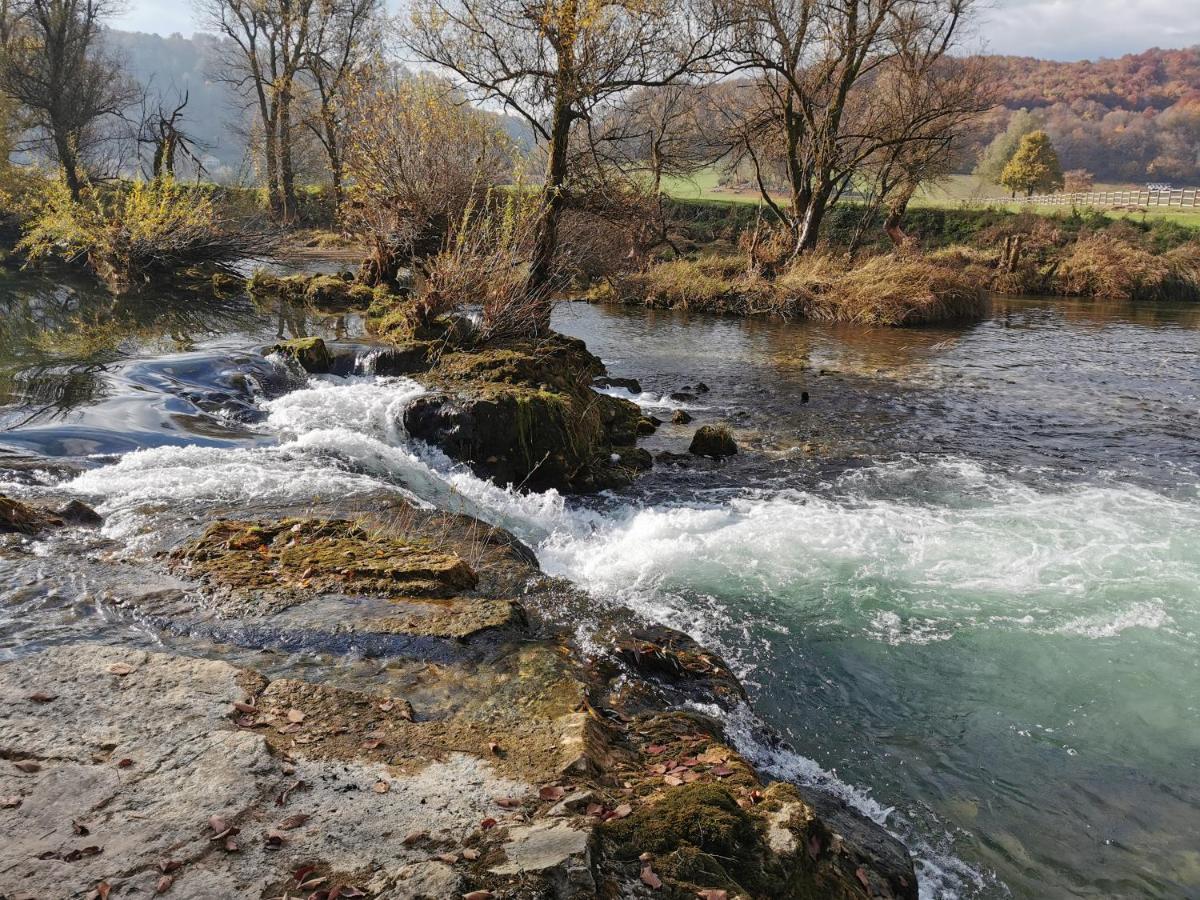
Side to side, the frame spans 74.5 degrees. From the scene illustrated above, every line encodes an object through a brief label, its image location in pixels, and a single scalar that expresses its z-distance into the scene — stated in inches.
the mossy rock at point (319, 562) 207.5
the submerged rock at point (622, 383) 550.7
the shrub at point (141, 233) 749.9
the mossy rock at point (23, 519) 225.0
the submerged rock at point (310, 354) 451.8
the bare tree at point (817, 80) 890.1
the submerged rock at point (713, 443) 408.8
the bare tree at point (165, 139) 1021.2
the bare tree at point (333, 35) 1384.1
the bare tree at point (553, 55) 549.3
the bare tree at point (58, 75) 1006.4
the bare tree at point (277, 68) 1378.0
